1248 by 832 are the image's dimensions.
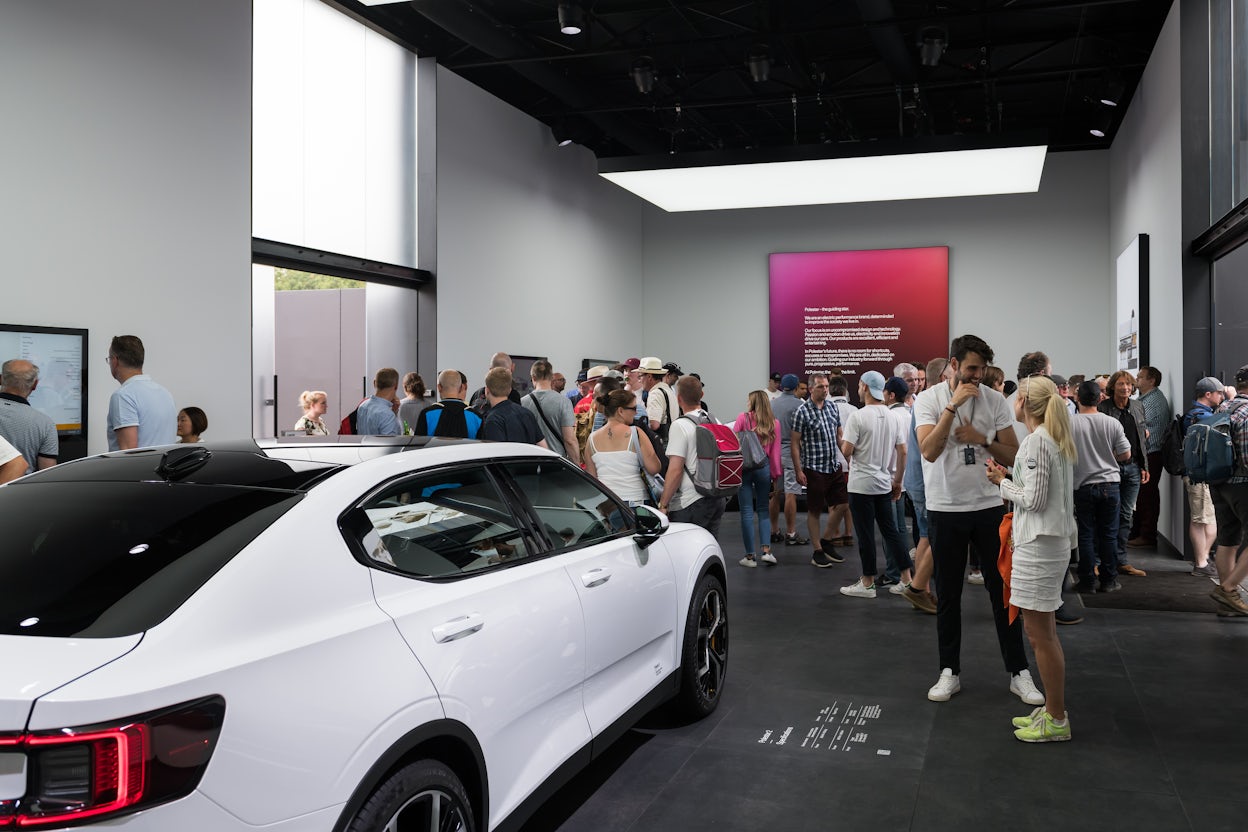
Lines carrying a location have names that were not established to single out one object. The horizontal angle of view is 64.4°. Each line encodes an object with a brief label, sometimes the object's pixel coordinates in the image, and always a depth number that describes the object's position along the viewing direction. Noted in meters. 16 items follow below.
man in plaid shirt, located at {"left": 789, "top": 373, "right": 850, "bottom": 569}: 8.34
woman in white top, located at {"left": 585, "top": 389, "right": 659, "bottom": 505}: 6.05
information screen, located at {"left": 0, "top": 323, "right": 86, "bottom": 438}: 6.48
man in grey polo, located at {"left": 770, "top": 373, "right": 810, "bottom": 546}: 9.62
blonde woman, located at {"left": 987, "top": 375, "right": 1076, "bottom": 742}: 4.04
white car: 1.69
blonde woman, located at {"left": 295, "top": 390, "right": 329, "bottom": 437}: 8.91
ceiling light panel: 11.01
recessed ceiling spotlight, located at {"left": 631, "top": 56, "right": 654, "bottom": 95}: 11.13
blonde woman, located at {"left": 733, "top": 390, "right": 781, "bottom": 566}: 8.44
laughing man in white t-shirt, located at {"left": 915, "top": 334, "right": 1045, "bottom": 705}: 4.66
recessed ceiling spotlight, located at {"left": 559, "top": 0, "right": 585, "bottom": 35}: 9.20
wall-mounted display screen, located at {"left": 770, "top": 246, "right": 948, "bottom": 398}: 16.34
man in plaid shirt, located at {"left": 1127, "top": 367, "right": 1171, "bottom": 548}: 8.89
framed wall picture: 10.84
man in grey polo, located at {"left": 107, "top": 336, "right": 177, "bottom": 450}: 5.79
